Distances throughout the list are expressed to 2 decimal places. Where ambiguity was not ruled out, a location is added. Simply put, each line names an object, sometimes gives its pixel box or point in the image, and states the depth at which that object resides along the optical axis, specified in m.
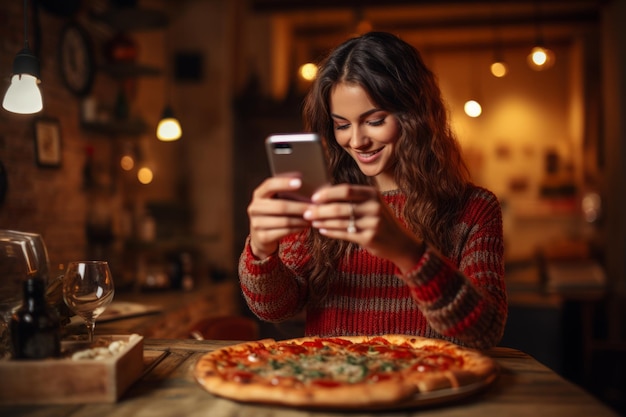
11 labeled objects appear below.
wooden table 1.17
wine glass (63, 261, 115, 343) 1.52
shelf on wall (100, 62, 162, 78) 4.30
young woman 1.74
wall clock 3.79
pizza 1.16
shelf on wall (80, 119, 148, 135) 4.12
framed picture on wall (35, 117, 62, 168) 3.46
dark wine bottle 1.30
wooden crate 1.25
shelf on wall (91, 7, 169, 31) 3.97
